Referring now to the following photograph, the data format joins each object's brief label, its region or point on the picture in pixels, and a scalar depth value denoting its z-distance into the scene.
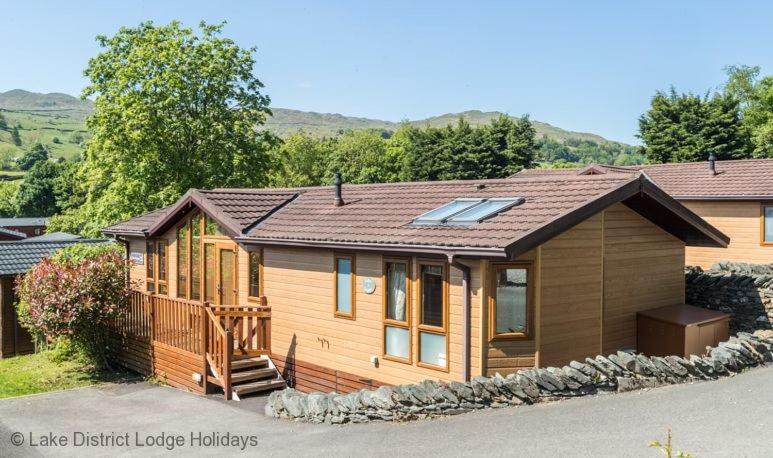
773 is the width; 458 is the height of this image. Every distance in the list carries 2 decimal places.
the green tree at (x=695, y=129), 45.59
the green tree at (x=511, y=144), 58.03
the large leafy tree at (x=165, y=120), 29.38
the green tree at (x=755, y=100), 47.34
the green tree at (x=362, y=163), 68.44
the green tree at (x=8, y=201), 79.75
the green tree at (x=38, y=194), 76.44
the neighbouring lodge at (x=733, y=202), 20.75
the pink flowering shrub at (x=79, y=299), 15.88
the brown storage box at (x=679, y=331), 12.77
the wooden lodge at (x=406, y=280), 11.27
